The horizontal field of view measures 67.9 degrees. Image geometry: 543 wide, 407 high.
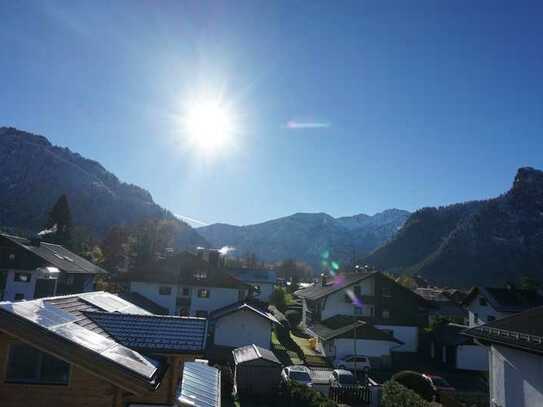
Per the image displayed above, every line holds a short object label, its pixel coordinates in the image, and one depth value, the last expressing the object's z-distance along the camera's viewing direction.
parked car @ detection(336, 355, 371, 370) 35.84
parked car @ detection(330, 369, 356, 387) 27.67
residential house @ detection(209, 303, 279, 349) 37.59
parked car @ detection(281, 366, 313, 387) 27.12
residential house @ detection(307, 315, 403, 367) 37.94
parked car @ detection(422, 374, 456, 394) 27.89
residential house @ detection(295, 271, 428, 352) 45.69
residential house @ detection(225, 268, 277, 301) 81.44
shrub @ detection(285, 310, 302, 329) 56.09
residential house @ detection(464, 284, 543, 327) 46.50
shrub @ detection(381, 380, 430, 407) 19.94
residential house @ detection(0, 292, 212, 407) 7.19
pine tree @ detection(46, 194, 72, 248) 81.16
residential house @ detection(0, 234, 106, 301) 41.16
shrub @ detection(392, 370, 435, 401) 26.58
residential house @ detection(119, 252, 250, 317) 44.75
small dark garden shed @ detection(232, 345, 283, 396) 25.75
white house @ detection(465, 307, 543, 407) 12.27
